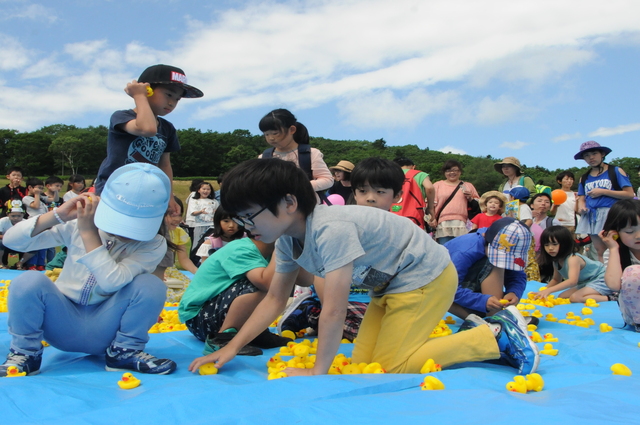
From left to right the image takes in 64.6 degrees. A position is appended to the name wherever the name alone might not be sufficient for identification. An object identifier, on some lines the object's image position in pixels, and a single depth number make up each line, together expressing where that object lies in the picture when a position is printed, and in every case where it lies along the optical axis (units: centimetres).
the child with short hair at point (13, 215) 892
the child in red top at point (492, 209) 744
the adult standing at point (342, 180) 726
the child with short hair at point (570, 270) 511
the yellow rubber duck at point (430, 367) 239
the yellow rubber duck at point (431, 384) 206
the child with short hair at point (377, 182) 368
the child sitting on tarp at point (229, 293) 303
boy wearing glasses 220
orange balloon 892
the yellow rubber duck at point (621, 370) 246
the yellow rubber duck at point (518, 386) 210
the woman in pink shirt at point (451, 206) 754
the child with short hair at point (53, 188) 1073
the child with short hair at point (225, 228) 490
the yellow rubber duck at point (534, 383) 216
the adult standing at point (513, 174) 803
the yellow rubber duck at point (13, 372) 218
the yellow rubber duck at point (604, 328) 359
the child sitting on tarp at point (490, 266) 347
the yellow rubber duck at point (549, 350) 298
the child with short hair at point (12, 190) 959
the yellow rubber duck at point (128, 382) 209
